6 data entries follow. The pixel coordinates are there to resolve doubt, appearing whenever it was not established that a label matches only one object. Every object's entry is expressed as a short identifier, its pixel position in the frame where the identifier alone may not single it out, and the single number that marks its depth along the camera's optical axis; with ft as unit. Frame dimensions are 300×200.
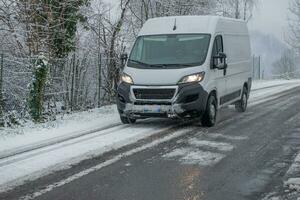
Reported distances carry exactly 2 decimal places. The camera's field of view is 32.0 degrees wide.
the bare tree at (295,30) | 170.81
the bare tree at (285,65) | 151.48
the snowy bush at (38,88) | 42.65
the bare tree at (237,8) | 110.93
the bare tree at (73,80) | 53.52
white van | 37.96
